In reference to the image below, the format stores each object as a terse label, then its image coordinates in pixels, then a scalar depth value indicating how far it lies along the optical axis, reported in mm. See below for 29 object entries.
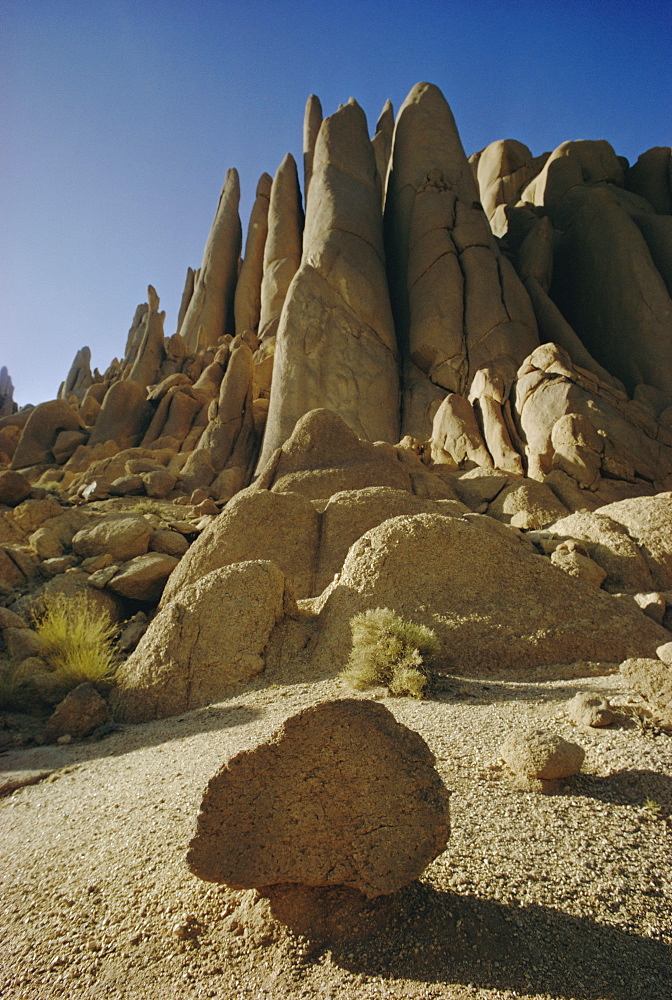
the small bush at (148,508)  13084
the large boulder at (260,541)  7434
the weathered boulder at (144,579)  8375
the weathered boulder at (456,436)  13398
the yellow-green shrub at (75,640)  5844
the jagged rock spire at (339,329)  19719
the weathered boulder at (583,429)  11664
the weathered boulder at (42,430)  22331
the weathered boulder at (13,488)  12484
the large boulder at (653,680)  3402
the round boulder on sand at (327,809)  2207
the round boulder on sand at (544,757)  2762
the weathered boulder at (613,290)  18969
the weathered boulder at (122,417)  23062
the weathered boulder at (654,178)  26422
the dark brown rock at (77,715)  5039
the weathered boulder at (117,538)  9562
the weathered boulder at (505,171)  30000
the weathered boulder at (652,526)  6781
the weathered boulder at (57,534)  10109
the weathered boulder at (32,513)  11375
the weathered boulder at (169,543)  9781
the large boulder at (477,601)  4953
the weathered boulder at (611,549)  6703
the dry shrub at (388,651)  4449
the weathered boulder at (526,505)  9820
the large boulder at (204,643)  5238
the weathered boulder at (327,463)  10070
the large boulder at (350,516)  7449
